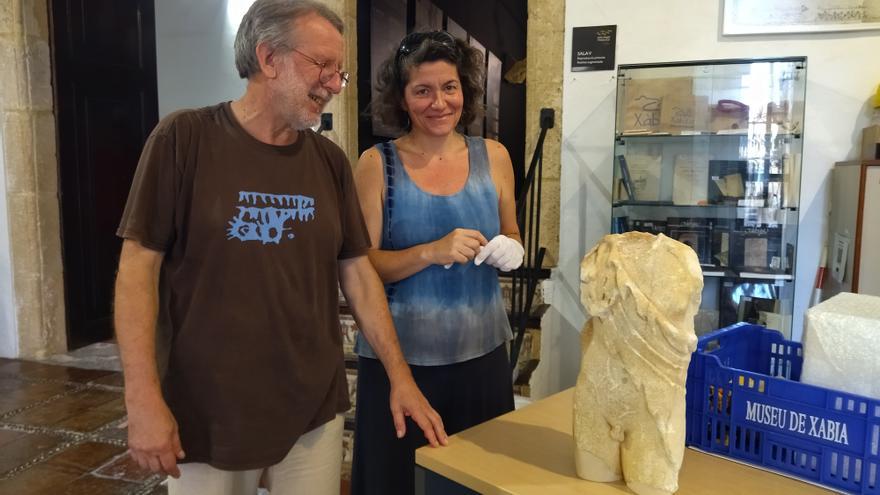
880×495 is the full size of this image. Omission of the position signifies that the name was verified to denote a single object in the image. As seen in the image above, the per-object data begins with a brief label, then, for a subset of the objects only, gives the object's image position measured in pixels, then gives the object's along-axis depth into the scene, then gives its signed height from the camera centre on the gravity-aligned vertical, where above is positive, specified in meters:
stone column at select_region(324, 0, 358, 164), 4.29 +0.58
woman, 1.66 -0.17
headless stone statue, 1.04 -0.27
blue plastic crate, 1.06 -0.39
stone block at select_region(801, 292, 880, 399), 1.10 -0.26
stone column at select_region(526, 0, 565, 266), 3.65 +0.66
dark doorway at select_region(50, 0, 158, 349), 4.86 +0.48
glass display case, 3.09 +0.12
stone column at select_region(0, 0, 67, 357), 4.52 +0.08
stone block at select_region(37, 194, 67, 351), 4.71 -0.62
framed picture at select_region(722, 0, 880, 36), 3.12 +0.88
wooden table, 1.11 -0.50
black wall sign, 3.54 +0.79
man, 1.24 -0.17
